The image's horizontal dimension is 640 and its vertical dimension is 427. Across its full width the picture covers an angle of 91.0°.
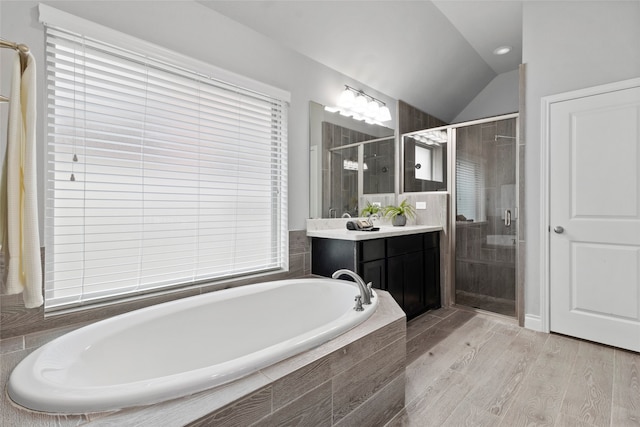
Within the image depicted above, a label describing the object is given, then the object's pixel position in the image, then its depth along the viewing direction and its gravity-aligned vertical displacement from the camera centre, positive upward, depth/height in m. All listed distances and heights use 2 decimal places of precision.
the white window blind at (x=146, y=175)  1.55 +0.23
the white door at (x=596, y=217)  2.20 -0.03
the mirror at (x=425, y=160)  3.32 +0.58
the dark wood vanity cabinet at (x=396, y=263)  2.33 -0.41
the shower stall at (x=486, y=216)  2.90 -0.03
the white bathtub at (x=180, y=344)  0.86 -0.52
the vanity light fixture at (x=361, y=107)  2.94 +1.05
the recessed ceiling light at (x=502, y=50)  3.35 +1.77
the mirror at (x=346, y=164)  2.70 +0.47
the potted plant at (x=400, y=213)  3.24 +0.00
